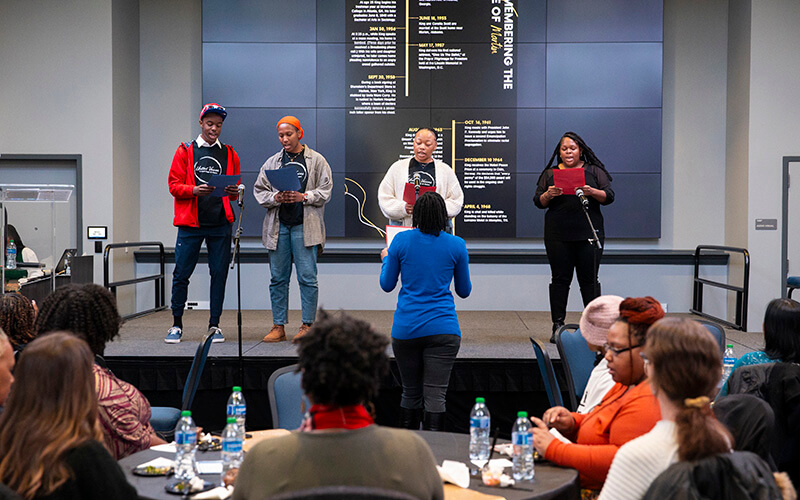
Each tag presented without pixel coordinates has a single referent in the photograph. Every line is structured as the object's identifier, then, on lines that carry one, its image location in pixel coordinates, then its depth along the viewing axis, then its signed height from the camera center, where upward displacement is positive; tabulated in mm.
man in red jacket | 5648 +49
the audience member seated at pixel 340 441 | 1610 -476
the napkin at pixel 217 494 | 2102 -766
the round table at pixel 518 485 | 2150 -772
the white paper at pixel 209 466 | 2381 -780
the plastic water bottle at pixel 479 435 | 2543 -728
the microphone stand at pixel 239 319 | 4937 -650
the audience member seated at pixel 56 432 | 1753 -503
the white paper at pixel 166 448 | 2566 -773
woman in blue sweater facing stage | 3883 -412
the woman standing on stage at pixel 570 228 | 5668 -59
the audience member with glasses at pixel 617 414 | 2328 -604
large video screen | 7820 +1335
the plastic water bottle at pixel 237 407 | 2685 -665
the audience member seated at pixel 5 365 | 2400 -462
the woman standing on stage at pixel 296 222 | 5668 -17
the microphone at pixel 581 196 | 5344 +169
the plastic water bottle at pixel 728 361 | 4137 -785
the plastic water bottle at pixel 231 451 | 2387 -726
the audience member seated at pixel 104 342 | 2480 -423
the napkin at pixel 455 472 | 2246 -769
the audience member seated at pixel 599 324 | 2791 -381
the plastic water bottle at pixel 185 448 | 2279 -704
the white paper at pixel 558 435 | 2605 -737
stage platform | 5277 -1099
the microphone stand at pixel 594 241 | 5358 -150
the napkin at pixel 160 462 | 2373 -759
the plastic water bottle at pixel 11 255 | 5809 -274
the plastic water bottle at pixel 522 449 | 2312 -712
